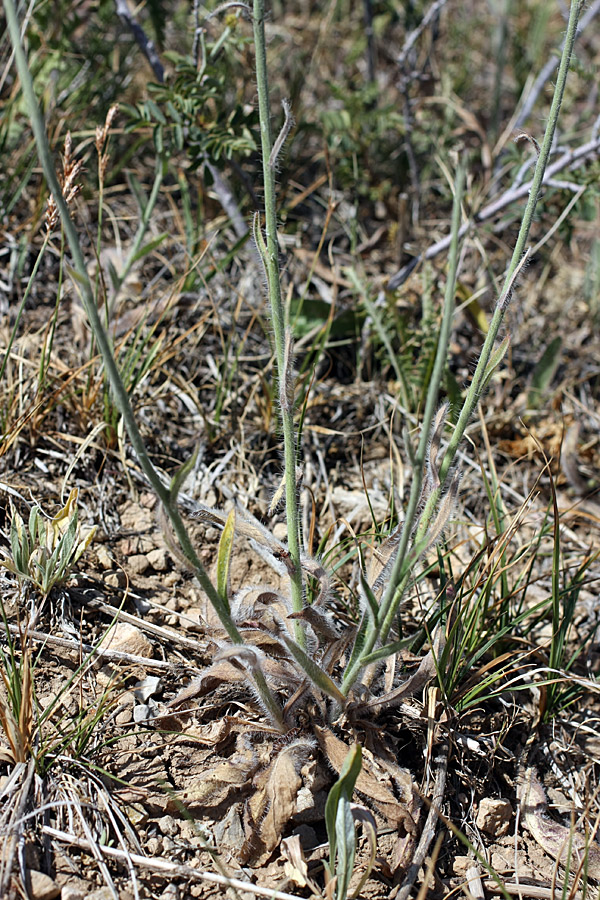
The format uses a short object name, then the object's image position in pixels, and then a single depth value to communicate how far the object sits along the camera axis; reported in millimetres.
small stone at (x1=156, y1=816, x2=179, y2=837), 569
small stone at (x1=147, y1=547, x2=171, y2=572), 648
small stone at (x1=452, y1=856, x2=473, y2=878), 577
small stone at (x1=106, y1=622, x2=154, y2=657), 610
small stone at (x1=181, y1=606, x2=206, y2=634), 613
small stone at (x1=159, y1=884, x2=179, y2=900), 553
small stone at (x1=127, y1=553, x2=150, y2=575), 644
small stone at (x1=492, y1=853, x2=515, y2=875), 584
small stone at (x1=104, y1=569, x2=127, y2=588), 633
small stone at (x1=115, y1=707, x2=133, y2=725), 590
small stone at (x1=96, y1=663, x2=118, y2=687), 600
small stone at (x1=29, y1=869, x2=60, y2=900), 544
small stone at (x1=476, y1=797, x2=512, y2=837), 592
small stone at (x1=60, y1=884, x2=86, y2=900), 544
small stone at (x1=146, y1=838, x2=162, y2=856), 563
